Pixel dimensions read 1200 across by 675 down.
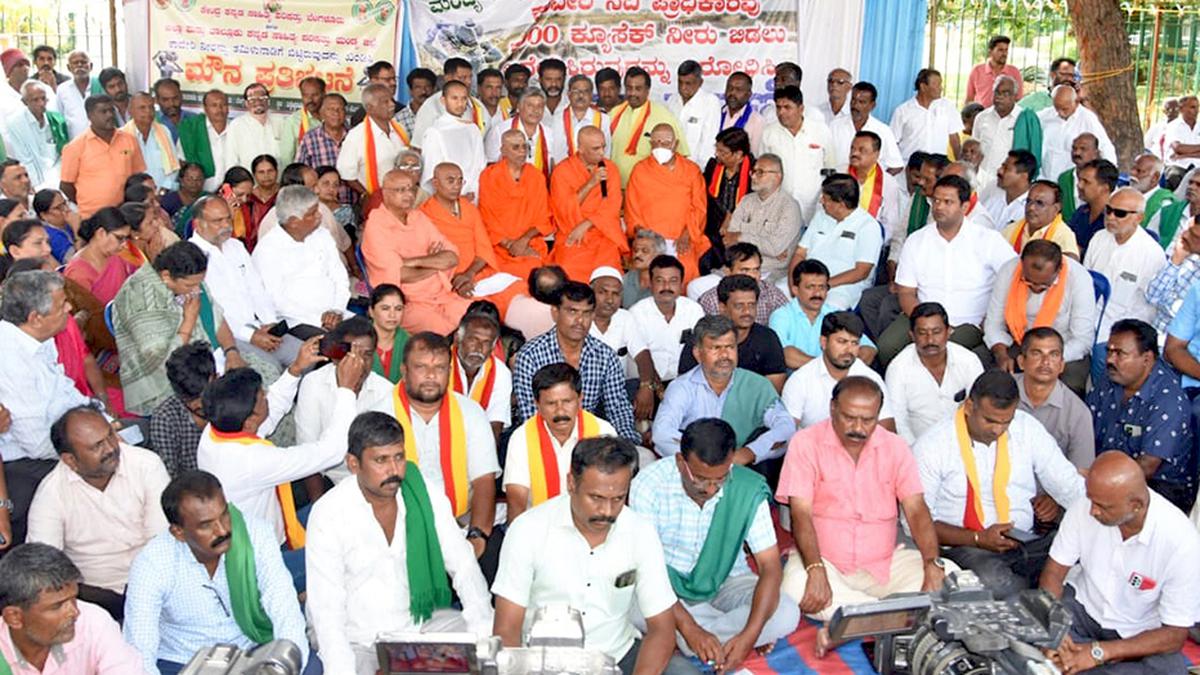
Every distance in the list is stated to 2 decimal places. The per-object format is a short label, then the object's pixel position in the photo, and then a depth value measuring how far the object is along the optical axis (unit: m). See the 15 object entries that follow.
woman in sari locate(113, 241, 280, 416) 5.48
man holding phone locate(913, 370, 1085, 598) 4.77
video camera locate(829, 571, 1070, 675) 3.07
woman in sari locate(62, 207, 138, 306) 5.87
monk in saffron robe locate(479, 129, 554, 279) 7.37
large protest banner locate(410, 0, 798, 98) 8.98
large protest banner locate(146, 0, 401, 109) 8.94
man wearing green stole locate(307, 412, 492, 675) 3.86
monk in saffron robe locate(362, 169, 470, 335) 6.57
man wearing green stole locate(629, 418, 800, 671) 4.18
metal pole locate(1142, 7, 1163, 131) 11.95
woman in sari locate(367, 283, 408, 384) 5.54
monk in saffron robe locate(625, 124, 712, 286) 7.52
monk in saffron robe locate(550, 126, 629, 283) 7.48
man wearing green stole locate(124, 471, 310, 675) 3.67
